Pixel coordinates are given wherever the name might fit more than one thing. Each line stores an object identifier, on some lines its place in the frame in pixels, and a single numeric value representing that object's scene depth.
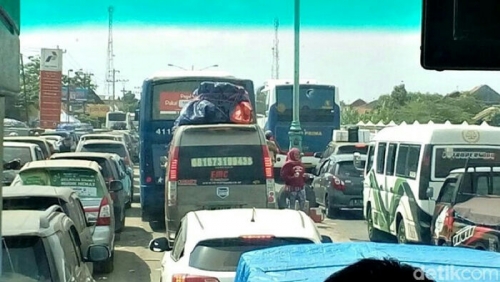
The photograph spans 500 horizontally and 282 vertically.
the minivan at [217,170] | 11.02
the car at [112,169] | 11.60
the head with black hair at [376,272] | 2.20
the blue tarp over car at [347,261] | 4.24
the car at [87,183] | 9.80
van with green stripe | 9.61
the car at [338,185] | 11.74
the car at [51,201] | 7.45
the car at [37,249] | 5.51
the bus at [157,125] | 12.48
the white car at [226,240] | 6.75
